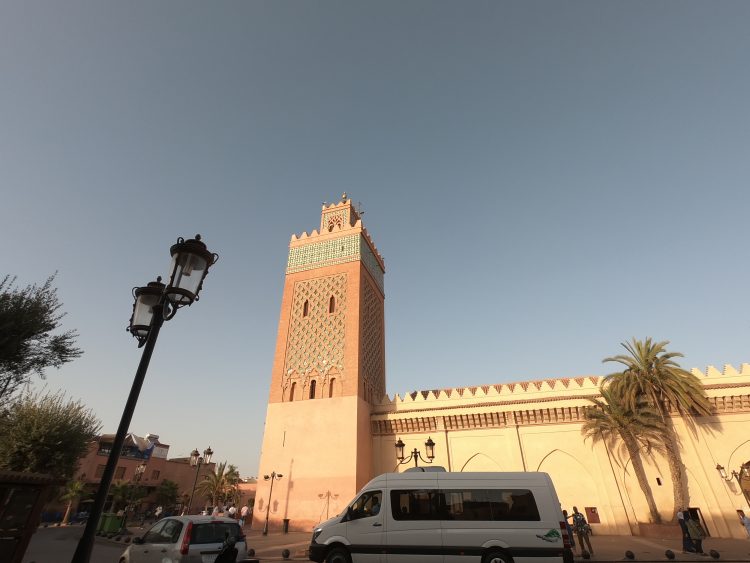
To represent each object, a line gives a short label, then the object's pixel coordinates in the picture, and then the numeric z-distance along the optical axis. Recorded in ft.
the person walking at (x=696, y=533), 37.29
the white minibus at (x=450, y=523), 23.70
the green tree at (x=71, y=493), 87.20
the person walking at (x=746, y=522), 42.92
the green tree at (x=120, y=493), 97.19
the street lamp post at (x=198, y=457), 59.77
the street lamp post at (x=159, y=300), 13.08
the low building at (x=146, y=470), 104.99
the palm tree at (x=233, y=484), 115.55
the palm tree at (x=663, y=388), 53.78
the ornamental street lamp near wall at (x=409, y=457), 45.52
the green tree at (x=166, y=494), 115.75
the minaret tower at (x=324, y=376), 60.54
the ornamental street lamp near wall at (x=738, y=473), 52.47
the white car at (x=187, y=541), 20.02
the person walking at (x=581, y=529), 35.70
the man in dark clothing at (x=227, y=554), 17.29
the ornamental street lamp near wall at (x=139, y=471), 93.24
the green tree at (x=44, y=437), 50.01
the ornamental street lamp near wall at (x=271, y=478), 60.75
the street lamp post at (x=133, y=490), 92.30
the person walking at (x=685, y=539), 38.37
